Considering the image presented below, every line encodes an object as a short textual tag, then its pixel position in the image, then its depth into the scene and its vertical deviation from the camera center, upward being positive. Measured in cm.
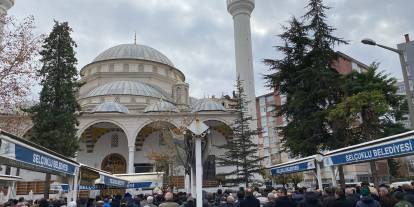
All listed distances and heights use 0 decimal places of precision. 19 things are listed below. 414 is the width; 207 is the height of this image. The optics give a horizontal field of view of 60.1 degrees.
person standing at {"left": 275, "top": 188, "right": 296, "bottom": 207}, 568 -32
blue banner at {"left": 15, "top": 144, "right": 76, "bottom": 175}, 489 +45
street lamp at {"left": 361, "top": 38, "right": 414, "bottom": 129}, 809 +247
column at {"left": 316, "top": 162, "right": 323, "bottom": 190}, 901 +18
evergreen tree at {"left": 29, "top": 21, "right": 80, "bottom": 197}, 1598 +411
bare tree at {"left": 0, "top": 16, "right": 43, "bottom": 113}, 1058 +349
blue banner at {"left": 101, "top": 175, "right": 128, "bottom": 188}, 1052 +18
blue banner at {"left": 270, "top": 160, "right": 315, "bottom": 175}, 957 +40
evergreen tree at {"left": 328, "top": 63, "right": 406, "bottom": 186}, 1211 +241
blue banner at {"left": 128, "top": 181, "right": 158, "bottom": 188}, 1732 +7
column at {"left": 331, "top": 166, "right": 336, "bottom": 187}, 881 +12
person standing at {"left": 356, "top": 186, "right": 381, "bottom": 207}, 487 -31
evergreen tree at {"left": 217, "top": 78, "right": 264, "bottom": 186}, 1816 +154
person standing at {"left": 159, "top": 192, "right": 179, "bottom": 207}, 495 -22
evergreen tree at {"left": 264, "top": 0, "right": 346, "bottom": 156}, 1404 +402
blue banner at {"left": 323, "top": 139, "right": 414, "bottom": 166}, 594 +48
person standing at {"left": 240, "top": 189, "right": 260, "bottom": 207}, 570 -30
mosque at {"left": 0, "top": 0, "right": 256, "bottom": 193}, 2700 +541
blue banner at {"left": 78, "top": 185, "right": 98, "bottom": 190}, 1494 +3
